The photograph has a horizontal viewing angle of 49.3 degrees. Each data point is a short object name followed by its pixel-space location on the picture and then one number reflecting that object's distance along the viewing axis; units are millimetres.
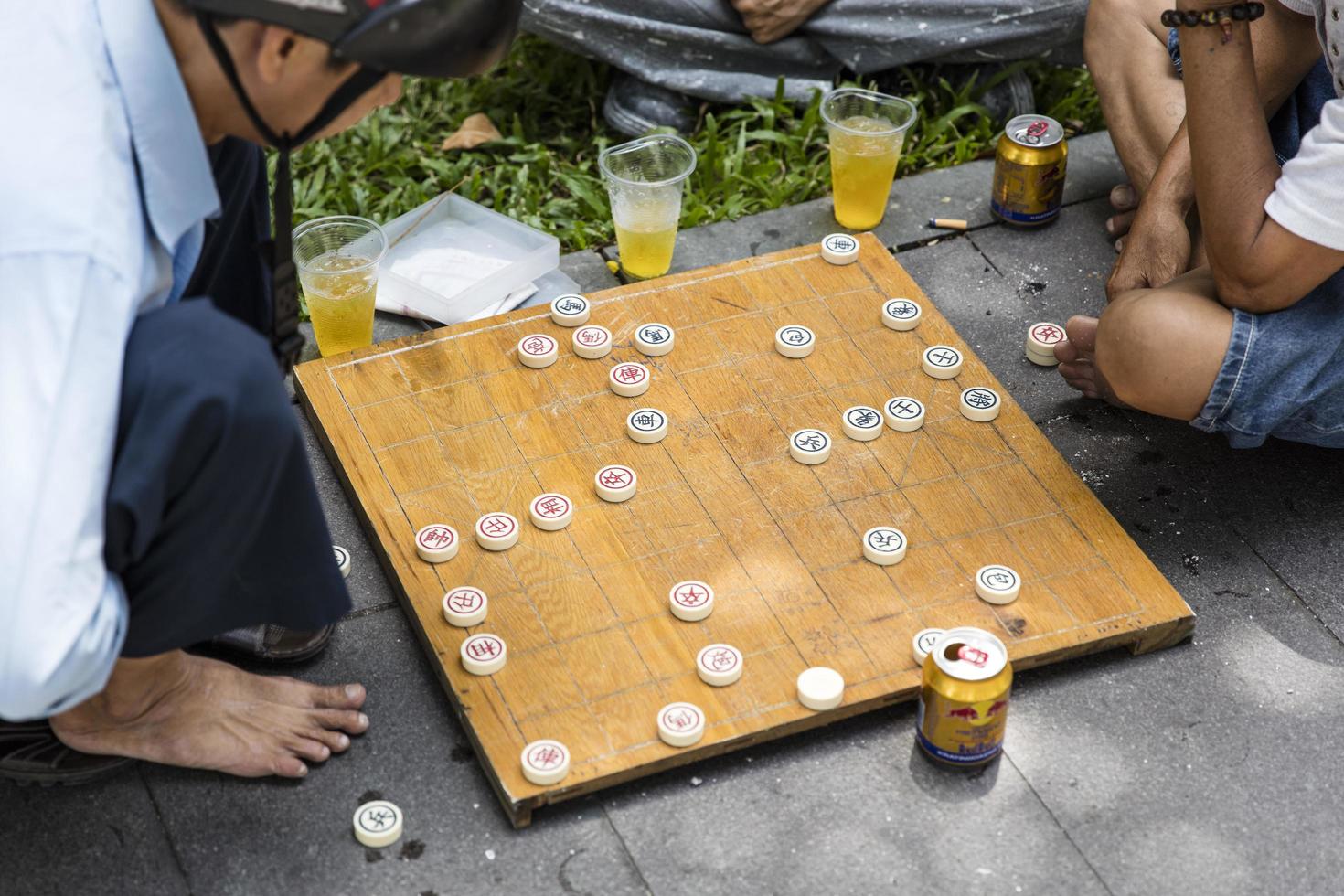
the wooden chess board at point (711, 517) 2535
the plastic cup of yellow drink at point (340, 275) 3244
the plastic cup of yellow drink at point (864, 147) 3662
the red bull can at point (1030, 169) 3686
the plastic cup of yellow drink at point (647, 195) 3465
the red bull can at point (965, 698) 2354
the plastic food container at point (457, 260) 3473
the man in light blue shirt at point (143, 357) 1830
